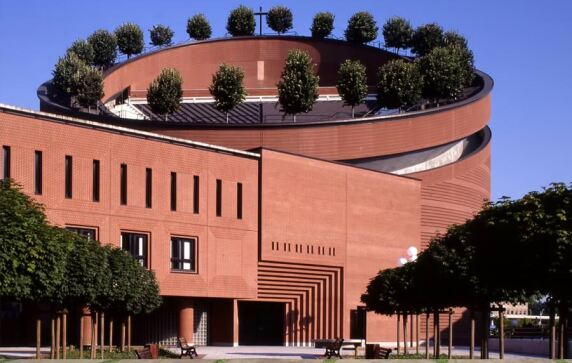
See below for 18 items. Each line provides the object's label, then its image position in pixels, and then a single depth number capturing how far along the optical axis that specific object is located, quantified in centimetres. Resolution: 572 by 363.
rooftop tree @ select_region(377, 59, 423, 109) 6788
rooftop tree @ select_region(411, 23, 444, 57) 8281
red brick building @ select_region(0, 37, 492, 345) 4706
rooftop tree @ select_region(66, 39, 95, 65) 8193
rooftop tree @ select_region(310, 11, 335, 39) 8694
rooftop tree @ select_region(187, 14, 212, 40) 8675
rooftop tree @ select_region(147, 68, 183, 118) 6750
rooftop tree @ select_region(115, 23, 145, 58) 8456
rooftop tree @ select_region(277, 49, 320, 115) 6525
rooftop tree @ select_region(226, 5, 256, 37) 8769
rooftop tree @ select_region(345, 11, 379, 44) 8662
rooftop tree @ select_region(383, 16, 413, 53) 8531
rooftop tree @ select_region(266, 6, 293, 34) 8794
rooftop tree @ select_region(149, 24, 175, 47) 8738
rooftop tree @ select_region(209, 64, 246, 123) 6669
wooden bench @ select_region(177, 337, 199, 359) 4031
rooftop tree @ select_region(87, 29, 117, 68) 8369
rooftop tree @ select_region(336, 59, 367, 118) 6775
